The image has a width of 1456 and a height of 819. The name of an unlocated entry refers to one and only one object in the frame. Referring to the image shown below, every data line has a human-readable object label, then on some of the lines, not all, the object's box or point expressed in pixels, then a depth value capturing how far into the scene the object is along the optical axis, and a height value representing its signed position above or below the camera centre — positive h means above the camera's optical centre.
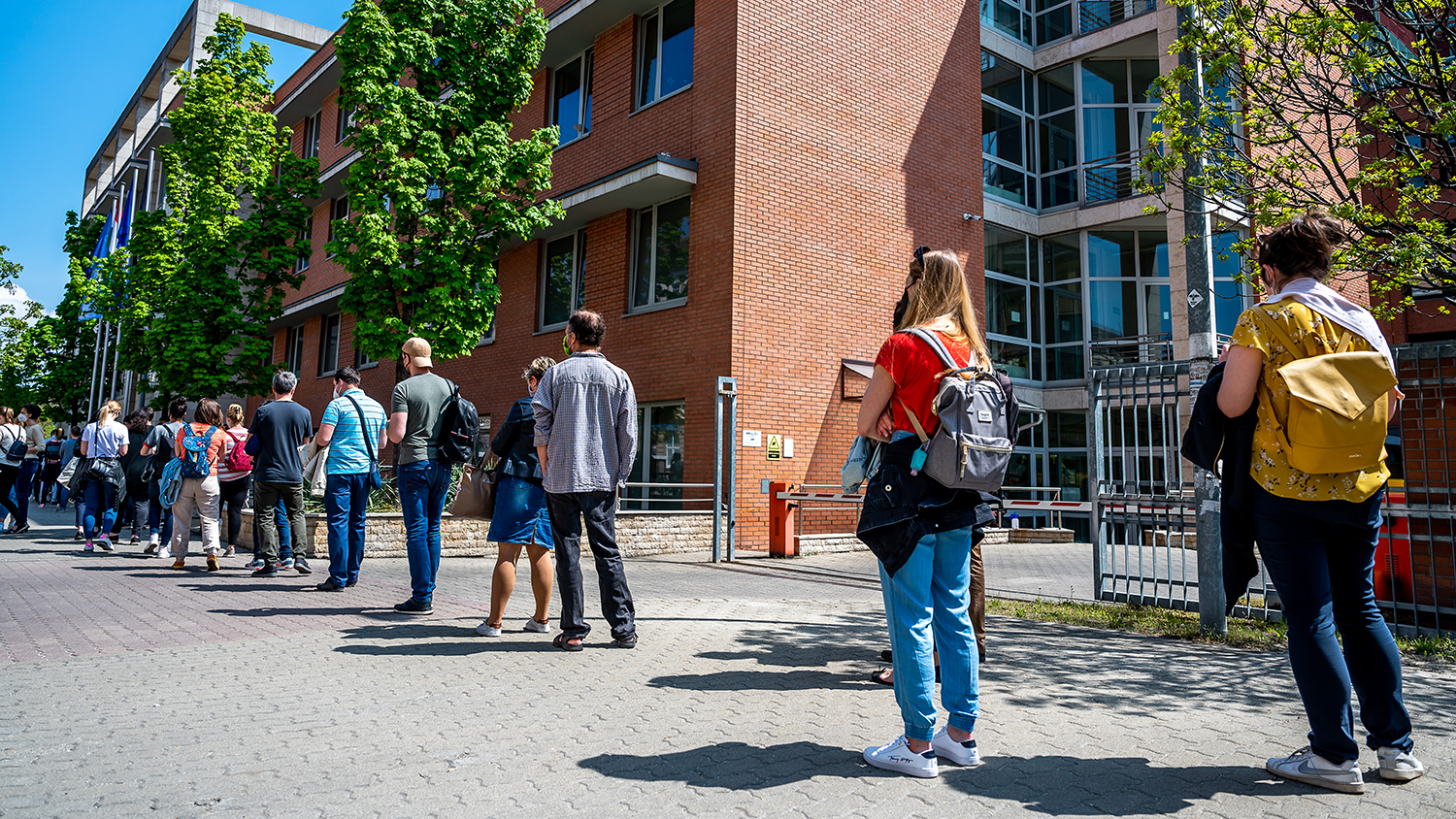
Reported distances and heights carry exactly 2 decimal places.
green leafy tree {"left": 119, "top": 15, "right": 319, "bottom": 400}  16.67 +4.70
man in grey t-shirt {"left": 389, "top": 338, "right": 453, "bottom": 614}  6.62 +0.10
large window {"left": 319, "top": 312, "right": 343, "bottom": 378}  26.41 +4.25
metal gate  7.31 +0.09
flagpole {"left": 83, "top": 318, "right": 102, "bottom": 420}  36.28 +3.72
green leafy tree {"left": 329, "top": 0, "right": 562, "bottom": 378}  12.60 +4.65
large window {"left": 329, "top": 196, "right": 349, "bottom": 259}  26.23 +8.17
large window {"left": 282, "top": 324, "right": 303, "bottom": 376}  28.64 +4.41
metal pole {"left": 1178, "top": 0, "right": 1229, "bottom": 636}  6.45 +0.93
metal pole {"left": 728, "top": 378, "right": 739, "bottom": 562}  12.17 +0.36
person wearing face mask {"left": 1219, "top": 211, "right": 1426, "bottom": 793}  3.14 -0.15
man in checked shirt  5.46 +0.18
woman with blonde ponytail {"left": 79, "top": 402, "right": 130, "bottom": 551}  11.92 +0.42
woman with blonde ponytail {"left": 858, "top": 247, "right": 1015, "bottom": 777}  3.27 -0.19
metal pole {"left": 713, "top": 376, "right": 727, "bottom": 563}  11.98 +0.47
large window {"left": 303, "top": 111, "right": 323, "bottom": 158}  27.64 +10.89
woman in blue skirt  5.71 -0.13
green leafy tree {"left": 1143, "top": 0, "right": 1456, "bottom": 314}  6.04 +2.88
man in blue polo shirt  7.54 +0.17
